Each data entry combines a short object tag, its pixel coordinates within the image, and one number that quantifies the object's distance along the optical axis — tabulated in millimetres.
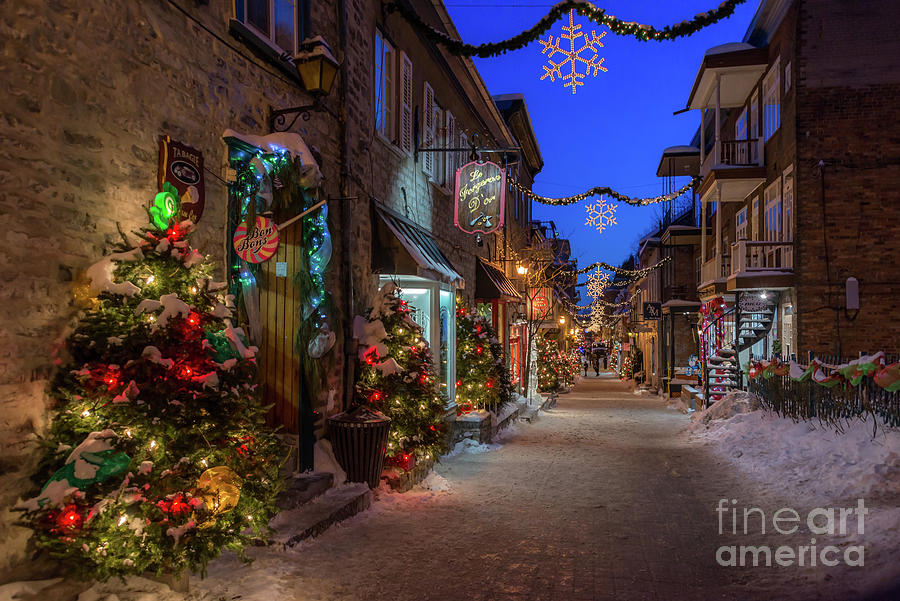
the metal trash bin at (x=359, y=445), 7473
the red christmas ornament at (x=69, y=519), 3684
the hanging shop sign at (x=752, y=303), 17078
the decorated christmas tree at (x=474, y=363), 13469
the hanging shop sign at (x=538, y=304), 23931
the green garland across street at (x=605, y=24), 7617
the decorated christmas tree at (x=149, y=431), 3752
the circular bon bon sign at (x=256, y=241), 5746
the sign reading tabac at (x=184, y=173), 4914
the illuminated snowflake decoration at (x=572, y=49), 7746
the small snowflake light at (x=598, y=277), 28681
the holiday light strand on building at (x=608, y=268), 26220
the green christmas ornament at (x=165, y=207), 4746
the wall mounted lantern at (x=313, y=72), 6766
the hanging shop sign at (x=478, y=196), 12508
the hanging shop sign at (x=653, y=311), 30750
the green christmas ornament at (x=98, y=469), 3721
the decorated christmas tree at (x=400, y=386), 8352
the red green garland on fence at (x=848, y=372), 7629
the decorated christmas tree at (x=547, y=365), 25906
